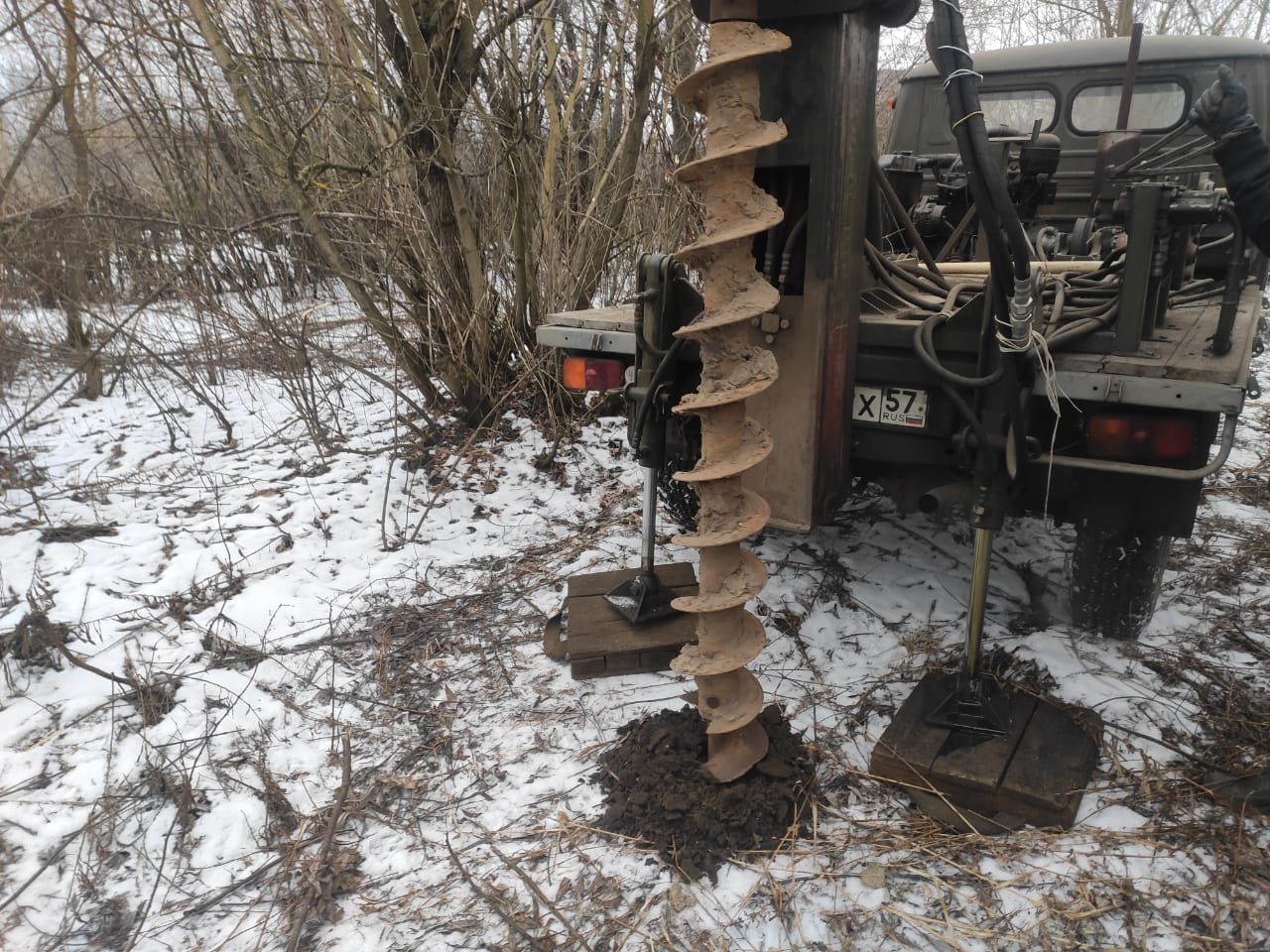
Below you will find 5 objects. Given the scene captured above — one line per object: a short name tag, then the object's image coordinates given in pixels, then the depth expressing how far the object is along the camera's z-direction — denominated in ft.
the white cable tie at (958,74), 6.13
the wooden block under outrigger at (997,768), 7.18
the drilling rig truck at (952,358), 7.38
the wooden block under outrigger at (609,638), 9.64
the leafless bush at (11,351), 20.06
